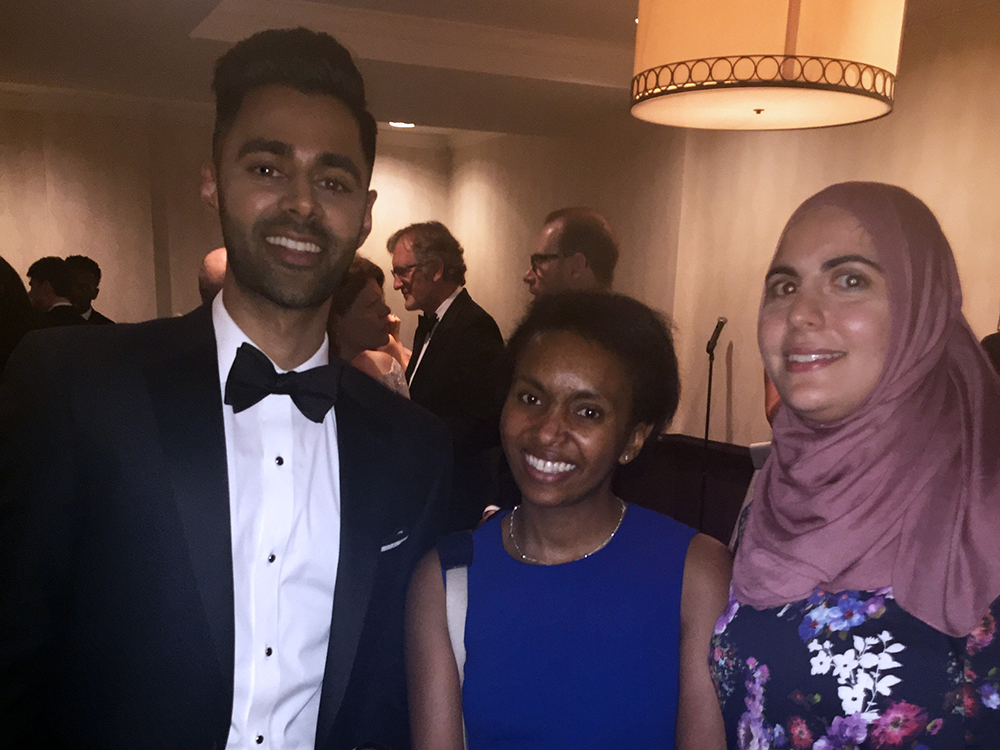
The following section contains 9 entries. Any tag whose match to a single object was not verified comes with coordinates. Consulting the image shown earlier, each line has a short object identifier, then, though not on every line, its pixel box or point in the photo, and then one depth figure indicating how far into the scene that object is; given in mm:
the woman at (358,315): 3312
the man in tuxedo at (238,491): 1164
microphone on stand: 5266
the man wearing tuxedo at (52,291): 4270
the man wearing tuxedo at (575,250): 3326
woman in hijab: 1110
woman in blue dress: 1416
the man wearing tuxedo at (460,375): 3234
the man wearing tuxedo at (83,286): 4612
